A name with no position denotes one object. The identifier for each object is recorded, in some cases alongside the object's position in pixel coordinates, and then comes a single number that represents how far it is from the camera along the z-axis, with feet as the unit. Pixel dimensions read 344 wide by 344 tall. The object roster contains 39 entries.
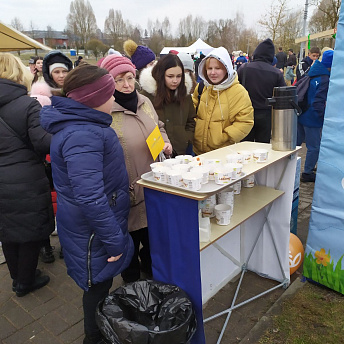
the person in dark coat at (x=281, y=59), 47.47
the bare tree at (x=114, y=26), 172.03
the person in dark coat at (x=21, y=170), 7.47
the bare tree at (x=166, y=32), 201.09
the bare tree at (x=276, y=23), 60.96
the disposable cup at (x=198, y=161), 6.65
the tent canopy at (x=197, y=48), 58.61
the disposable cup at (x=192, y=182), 5.52
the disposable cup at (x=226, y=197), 7.21
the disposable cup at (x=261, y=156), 7.14
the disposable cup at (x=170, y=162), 6.64
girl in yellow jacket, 9.57
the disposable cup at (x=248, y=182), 8.66
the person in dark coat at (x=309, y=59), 27.22
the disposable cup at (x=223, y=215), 6.77
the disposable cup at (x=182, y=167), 6.18
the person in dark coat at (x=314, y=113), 14.74
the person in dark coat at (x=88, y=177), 5.24
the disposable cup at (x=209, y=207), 6.91
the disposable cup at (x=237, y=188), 8.11
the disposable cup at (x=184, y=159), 6.97
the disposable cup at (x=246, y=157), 7.16
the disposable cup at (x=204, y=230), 6.32
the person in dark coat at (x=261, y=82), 14.30
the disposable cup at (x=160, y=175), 5.96
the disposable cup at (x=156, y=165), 6.39
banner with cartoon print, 7.51
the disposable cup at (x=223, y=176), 5.94
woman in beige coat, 7.40
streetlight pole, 45.93
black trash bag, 5.37
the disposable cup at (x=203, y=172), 5.94
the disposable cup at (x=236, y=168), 6.11
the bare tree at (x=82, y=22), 156.25
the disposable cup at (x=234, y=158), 7.10
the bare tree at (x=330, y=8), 52.72
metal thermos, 7.90
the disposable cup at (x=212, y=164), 6.23
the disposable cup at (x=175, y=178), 5.76
